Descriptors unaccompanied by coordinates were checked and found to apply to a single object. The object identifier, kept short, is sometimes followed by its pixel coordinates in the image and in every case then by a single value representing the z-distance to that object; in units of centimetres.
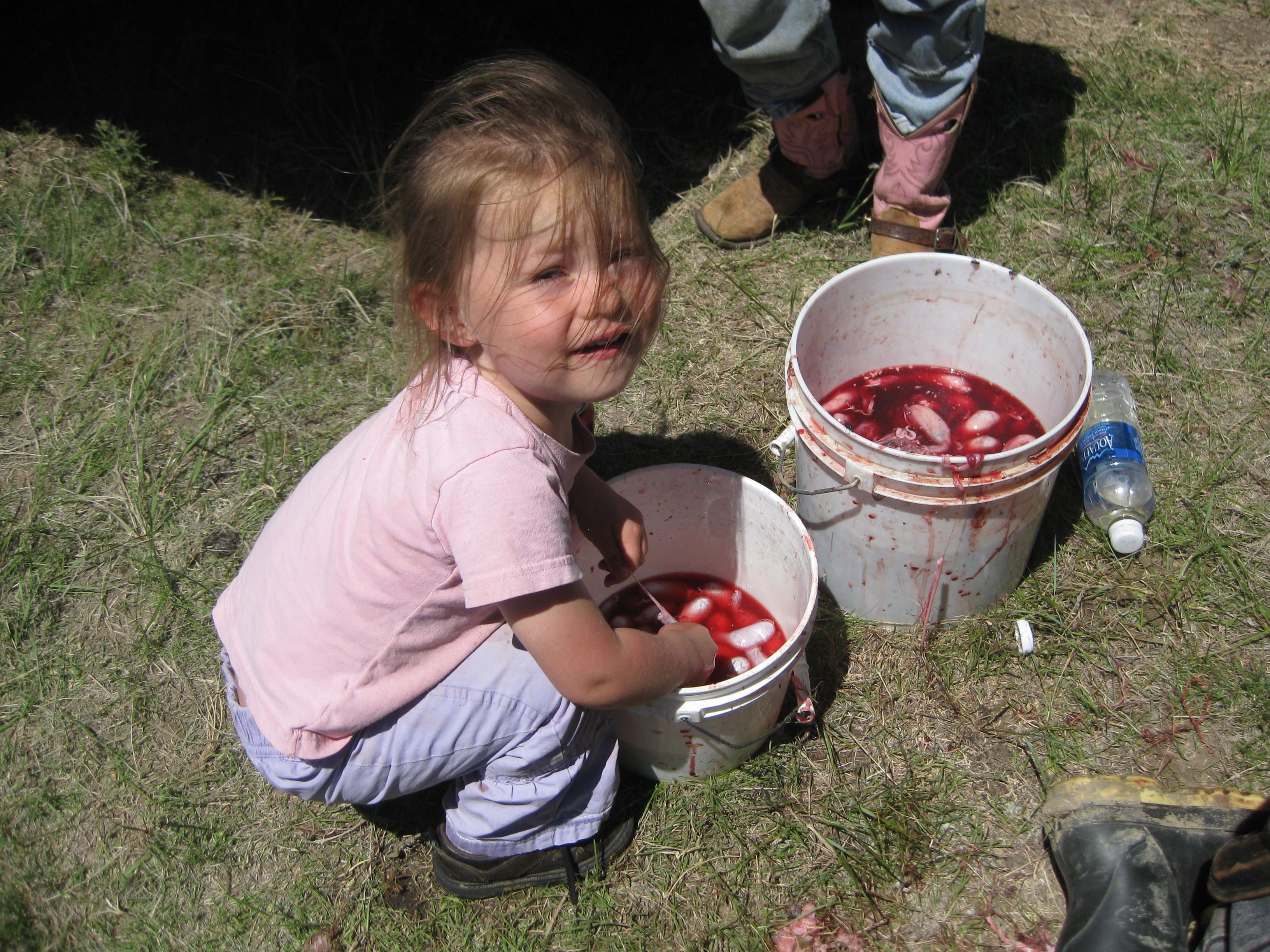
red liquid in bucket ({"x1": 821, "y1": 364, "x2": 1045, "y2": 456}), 205
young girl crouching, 132
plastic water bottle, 218
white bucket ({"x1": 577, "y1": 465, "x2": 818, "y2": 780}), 167
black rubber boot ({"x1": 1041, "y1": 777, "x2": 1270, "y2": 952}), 156
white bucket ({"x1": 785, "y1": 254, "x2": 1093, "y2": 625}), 173
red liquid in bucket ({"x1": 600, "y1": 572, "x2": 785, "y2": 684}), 208
